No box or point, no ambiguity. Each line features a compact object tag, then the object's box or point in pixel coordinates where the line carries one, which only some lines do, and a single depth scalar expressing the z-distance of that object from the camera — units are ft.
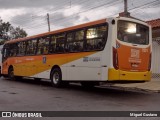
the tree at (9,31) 216.74
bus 42.83
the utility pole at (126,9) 69.74
